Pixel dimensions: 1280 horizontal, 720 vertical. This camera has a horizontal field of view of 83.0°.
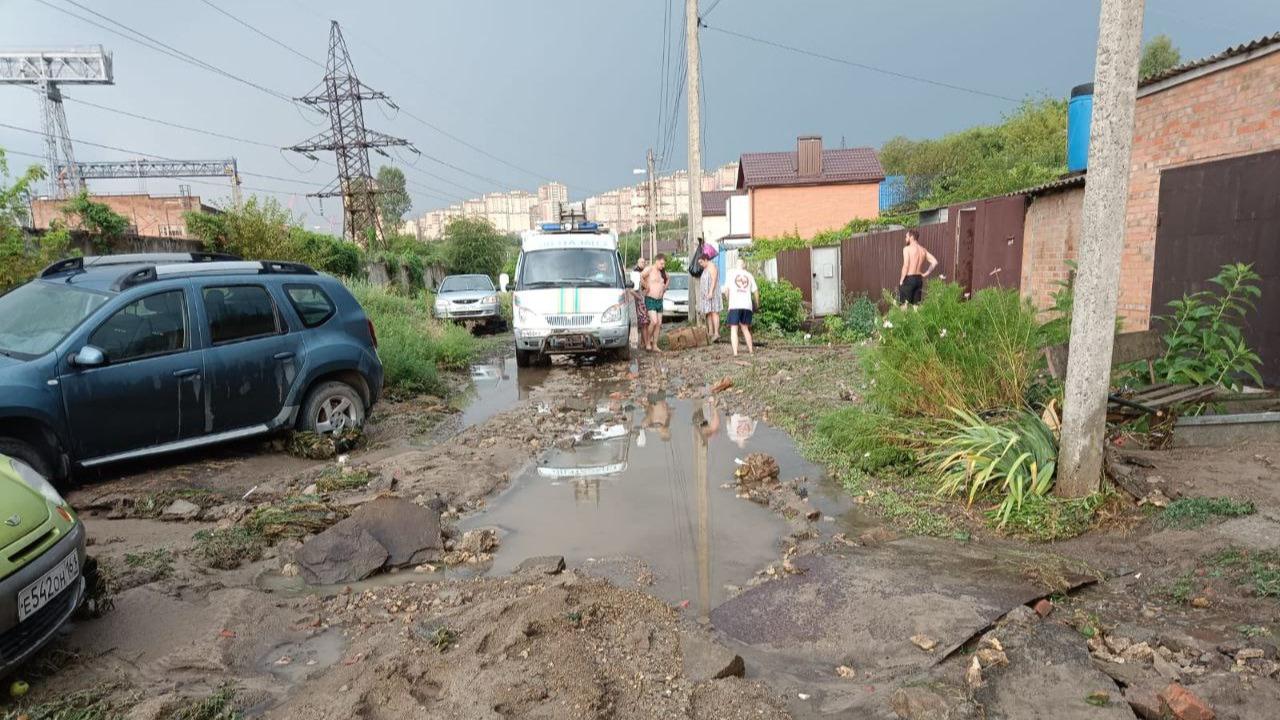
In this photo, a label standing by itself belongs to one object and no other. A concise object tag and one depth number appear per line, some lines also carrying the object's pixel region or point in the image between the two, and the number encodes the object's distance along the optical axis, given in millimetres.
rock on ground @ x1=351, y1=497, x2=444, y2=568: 4707
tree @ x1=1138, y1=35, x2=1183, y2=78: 45438
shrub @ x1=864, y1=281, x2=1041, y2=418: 5801
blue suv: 5391
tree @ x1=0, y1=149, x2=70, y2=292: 7551
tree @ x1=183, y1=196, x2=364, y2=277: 15125
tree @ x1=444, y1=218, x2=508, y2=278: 44219
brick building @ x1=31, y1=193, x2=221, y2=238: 34812
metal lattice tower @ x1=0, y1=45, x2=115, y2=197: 47156
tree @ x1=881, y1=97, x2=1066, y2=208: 29875
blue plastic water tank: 11703
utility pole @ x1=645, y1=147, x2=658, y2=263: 44450
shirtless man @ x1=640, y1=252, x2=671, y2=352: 14398
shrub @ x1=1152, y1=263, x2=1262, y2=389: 6035
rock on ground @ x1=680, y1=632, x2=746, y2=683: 3105
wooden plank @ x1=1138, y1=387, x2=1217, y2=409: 5648
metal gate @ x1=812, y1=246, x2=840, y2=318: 18266
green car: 2977
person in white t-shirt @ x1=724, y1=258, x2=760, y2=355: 12641
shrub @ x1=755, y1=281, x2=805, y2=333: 15812
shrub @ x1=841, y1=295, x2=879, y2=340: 14305
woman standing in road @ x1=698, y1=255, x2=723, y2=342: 13727
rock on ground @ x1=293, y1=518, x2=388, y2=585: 4441
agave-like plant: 4934
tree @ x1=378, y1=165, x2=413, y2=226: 78725
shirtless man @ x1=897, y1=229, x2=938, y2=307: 12352
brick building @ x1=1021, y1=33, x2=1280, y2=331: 7348
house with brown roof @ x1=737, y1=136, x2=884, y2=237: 39500
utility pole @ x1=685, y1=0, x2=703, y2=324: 17219
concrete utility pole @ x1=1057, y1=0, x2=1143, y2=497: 4453
